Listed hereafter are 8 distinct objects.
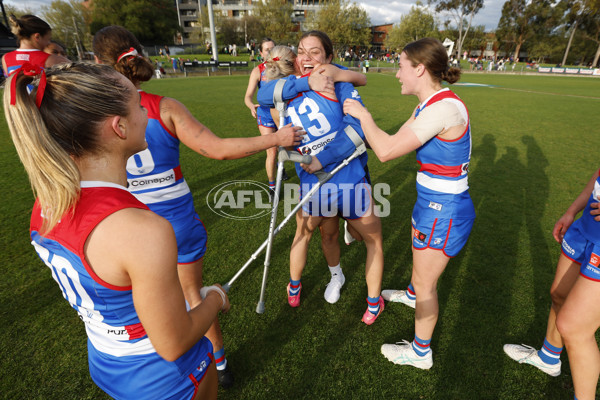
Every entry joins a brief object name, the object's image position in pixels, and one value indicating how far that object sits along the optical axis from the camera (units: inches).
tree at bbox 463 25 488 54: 2687.0
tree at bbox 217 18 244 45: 2471.2
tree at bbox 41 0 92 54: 2213.8
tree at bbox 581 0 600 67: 2053.3
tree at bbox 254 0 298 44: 2359.7
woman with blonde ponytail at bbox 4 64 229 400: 39.0
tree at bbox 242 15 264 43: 2457.2
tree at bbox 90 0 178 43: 2022.6
